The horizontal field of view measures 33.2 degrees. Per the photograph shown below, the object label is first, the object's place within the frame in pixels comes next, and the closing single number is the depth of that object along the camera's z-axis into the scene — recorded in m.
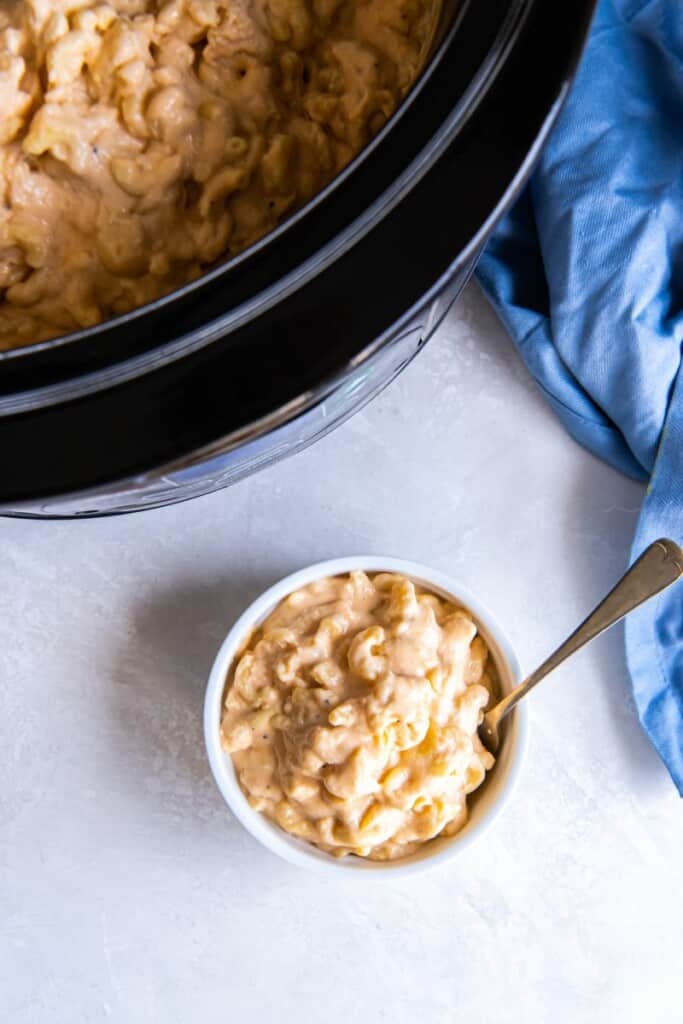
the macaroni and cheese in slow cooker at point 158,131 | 0.69
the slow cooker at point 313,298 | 0.58
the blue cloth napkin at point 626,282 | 0.90
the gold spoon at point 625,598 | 0.82
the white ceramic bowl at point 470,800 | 0.83
